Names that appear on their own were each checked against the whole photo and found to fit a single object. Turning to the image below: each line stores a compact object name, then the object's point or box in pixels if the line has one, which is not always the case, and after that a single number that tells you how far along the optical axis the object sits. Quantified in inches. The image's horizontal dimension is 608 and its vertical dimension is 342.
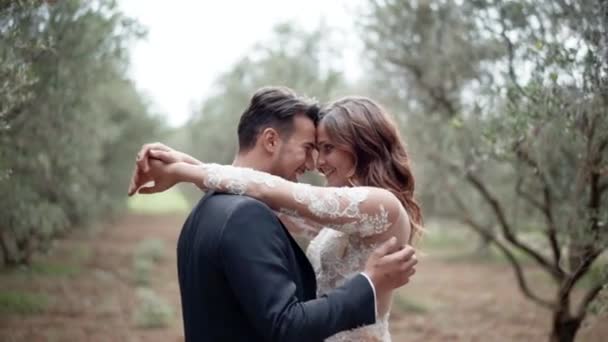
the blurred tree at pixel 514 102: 190.4
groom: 92.7
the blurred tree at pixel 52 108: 193.8
